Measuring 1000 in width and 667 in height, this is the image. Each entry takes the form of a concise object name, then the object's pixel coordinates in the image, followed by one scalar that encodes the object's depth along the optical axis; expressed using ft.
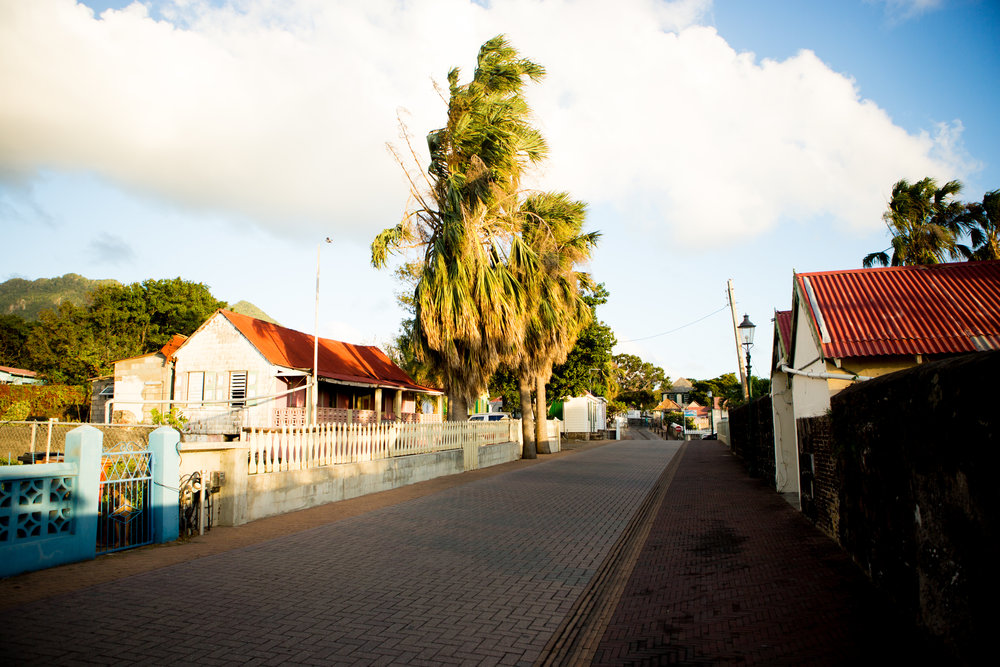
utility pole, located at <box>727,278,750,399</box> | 81.81
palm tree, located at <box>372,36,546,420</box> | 61.21
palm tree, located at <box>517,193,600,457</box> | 74.59
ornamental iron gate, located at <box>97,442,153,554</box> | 25.72
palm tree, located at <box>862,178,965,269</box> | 76.18
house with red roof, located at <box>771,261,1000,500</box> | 33.63
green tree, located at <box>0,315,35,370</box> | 196.54
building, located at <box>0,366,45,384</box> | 147.95
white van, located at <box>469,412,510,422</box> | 116.78
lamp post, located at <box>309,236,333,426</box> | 76.12
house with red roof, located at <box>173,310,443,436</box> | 83.97
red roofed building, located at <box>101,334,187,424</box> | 91.91
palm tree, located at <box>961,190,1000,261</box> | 73.97
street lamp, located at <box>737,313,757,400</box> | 57.88
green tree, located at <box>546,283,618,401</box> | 103.30
